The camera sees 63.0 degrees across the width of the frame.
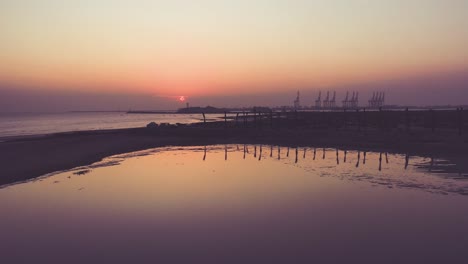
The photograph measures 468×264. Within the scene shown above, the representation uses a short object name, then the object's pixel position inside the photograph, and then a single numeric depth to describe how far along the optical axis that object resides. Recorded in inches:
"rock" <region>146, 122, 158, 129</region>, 1915.7
